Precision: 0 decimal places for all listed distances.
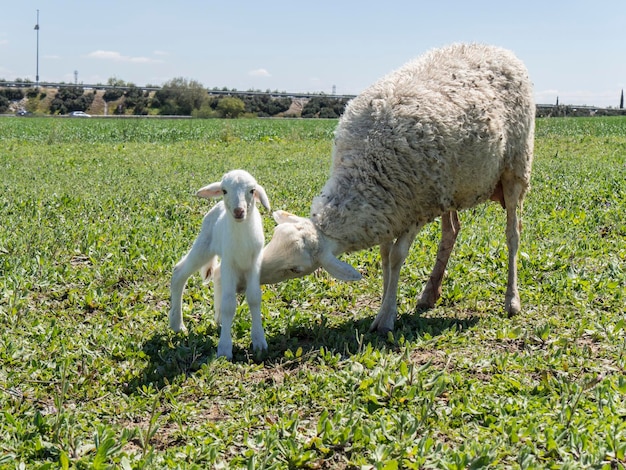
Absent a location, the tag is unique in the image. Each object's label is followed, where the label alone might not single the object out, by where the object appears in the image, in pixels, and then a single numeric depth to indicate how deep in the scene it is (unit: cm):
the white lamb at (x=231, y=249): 447
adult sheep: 504
